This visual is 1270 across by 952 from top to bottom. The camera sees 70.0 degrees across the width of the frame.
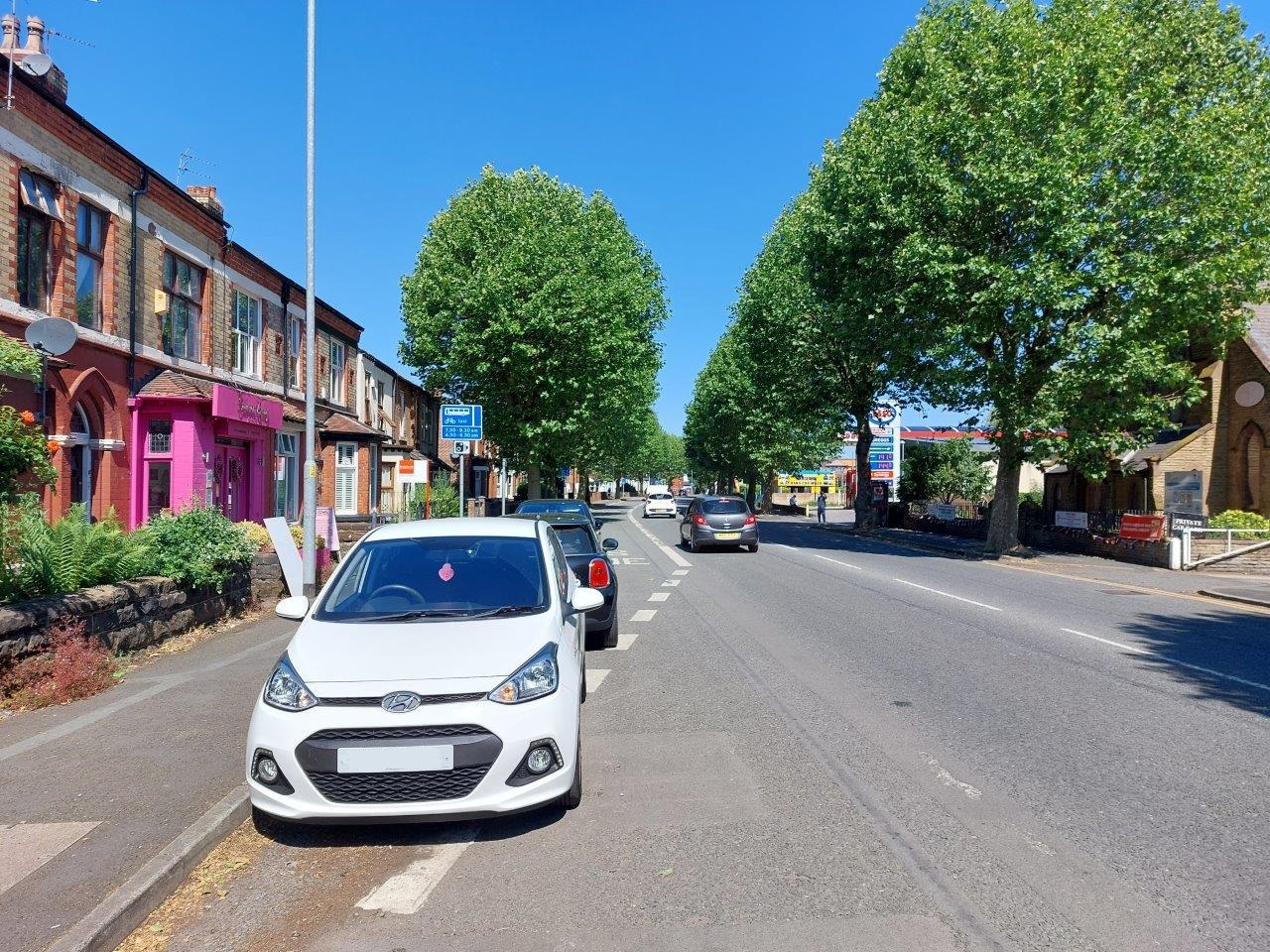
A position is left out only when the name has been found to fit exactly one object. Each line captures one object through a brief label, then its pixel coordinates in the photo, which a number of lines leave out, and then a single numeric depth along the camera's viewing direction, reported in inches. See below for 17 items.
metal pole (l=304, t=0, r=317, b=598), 553.0
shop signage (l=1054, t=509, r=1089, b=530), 1101.9
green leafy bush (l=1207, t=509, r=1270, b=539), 941.2
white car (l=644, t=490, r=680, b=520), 2300.7
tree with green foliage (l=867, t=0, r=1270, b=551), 852.6
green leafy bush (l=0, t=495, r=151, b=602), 316.2
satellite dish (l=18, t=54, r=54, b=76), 553.0
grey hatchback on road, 1047.6
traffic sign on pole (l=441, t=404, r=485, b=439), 1027.9
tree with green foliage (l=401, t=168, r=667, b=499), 1310.3
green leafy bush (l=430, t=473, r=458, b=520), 1135.0
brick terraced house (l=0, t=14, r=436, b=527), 541.0
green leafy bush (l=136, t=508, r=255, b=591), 404.8
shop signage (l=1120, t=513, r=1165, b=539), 950.4
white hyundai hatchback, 171.0
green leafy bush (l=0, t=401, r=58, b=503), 286.0
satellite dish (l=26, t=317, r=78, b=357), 359.3
